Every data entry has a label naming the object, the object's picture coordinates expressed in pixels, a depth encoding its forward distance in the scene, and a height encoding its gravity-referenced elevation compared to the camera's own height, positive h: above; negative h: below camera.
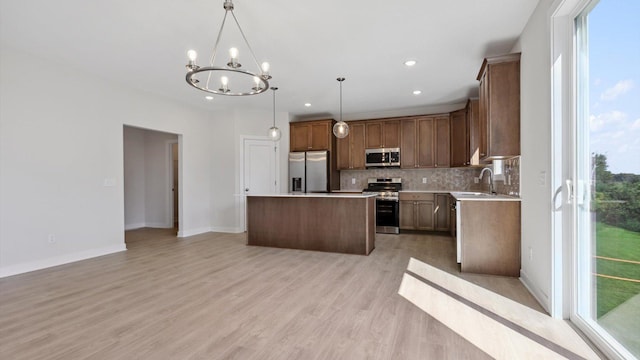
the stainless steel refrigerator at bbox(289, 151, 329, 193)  6.70 +0.17
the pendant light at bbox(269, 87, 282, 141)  5.07 +0.78
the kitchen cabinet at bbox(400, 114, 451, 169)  6.16 +0.76
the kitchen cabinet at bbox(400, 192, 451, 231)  5.96 -0.68
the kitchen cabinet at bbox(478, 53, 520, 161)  3.21 +0.78
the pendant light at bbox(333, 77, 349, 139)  4.79 +0.79
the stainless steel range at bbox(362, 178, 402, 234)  6.12 -0.70
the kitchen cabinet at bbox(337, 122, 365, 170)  6.83 +0.69
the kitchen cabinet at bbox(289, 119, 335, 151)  6.77 +1.02
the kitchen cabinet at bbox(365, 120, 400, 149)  6.52 +0.99
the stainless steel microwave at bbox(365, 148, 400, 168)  6.50 +0.46
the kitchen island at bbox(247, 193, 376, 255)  4.41 -0.69
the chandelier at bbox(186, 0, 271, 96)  2.58 +1.57
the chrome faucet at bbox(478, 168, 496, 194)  4.68 -0.09
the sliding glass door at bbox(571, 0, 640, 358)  1.66 +0.01
